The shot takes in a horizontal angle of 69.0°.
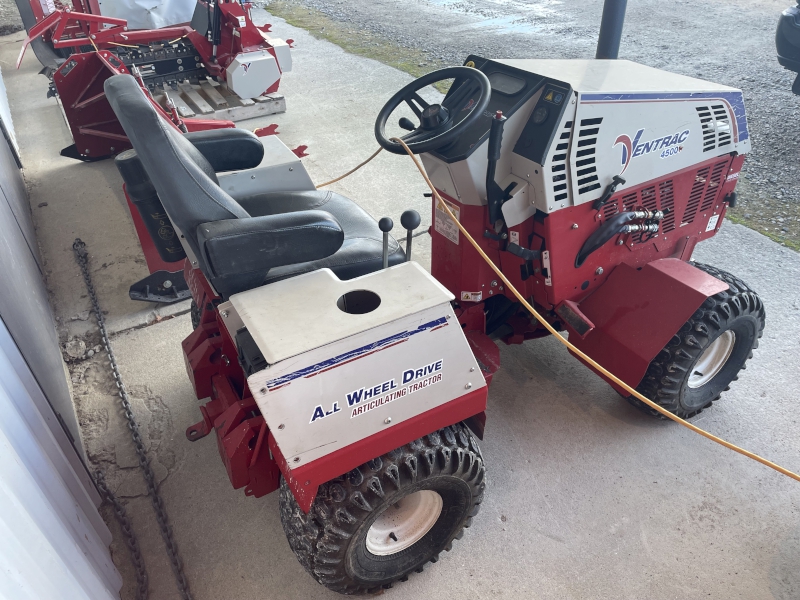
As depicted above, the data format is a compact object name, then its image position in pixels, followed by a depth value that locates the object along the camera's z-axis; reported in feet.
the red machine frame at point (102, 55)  13.19
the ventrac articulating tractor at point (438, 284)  4.42
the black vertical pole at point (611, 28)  11.15
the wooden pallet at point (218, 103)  15.16
